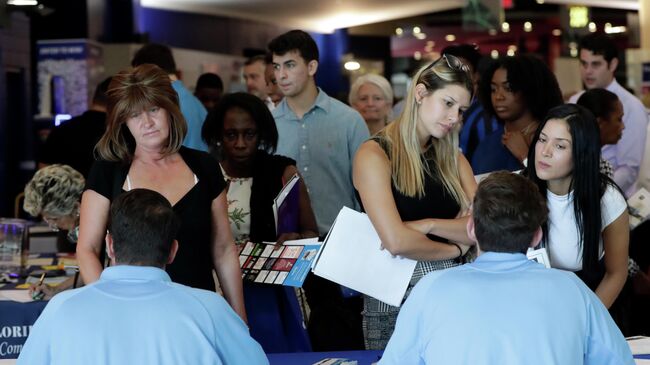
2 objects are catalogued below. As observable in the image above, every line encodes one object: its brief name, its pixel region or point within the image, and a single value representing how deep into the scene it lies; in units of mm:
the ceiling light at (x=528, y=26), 29375
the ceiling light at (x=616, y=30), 23678
